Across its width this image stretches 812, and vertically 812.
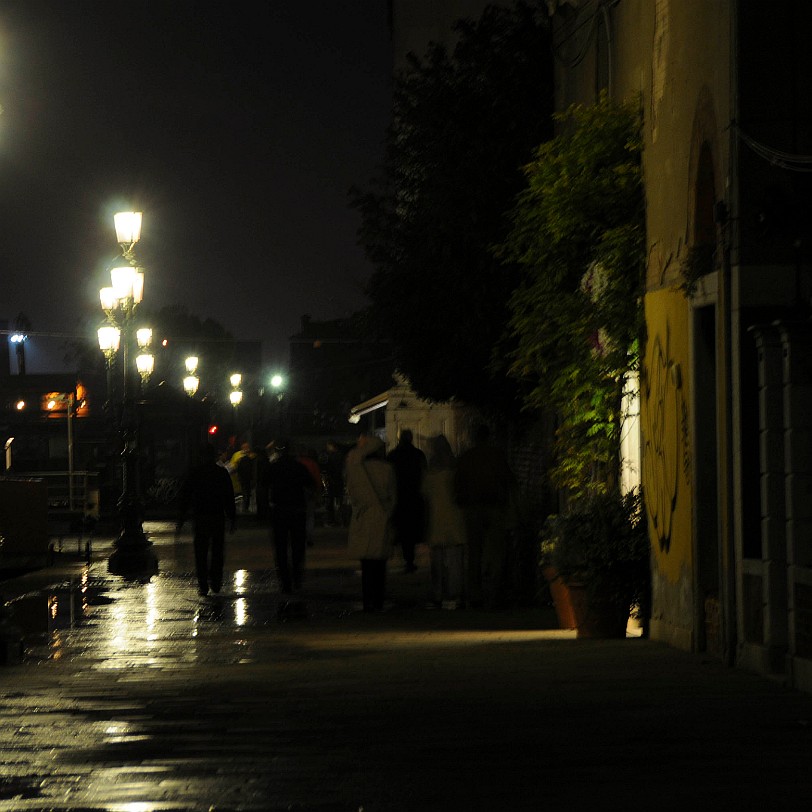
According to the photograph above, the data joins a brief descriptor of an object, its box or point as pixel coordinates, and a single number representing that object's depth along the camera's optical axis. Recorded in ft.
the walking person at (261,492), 111.75
